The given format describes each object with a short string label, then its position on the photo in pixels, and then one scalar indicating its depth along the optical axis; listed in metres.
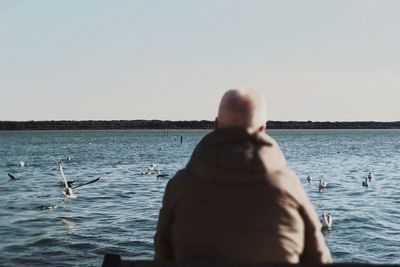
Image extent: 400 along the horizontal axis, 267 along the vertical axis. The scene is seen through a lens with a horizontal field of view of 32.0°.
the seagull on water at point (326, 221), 17.39
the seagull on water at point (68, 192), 24.37
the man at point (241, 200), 2.91
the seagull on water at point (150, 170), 37.88
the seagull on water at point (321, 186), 28.20
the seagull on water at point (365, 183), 30.55
